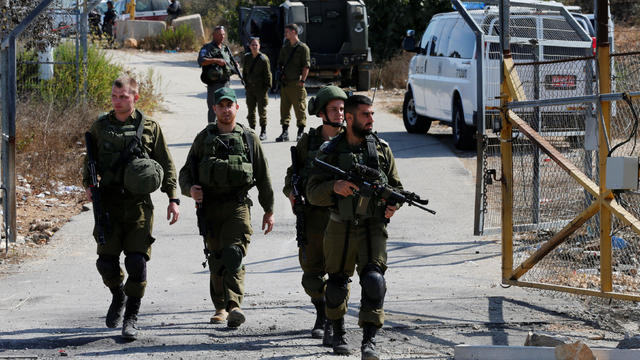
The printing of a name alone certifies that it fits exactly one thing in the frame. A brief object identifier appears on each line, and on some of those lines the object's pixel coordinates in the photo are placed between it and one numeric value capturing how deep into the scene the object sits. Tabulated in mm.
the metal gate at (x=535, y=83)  14391
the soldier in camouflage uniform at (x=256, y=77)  29047
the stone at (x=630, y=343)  10570
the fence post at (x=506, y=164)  13578
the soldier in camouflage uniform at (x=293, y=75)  28594
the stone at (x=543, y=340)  10422
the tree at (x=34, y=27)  25687
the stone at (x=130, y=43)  67000
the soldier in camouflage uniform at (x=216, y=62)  26984
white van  22186
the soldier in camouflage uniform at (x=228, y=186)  12141
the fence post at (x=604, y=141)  11555
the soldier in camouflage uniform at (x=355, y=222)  10719
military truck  44000
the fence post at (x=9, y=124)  17312
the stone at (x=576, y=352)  9750
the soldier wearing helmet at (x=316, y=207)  11836
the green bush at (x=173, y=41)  67437
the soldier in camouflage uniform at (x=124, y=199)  12000
